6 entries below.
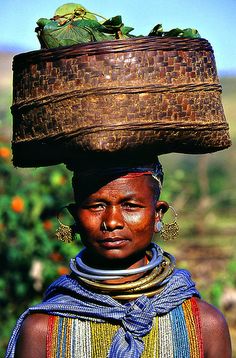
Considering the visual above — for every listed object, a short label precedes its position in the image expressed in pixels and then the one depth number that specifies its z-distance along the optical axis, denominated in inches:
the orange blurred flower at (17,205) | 259.1
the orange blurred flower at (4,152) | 271.6
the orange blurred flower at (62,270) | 257.0
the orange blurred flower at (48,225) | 268.4
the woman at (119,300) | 127.6
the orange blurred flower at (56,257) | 267.7
